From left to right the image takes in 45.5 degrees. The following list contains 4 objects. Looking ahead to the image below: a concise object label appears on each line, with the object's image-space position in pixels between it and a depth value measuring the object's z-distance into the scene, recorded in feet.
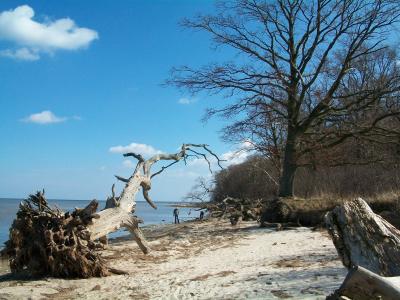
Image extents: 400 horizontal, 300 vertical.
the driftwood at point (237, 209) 70.16
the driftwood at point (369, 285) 12.17
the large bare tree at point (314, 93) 62.13
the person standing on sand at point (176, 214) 99.04
